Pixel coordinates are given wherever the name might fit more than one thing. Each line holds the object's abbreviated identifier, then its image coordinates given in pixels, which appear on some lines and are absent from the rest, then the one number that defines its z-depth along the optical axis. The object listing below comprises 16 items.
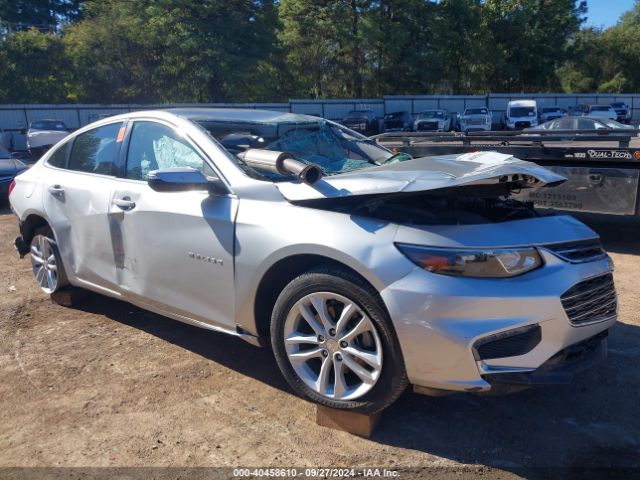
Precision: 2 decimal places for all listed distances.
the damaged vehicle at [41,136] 23.92
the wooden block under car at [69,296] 5.17
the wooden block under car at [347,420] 3.11
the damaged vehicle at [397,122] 35.69
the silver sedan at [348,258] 2.83
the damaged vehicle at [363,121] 32.00
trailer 6.66
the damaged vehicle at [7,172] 11.34
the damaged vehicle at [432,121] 32.03
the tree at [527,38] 48.56
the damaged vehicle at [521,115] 34.75
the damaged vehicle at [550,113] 38.03
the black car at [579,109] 39.39
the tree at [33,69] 36.03
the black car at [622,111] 39.92
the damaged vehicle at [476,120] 32.50
